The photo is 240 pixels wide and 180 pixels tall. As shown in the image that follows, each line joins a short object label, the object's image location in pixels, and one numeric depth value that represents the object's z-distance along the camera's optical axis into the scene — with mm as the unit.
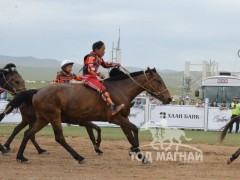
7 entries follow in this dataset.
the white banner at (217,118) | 24094
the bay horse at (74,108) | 11531
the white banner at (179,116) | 24594
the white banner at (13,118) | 25547
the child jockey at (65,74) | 13000
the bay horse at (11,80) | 13719
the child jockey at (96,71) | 11477
